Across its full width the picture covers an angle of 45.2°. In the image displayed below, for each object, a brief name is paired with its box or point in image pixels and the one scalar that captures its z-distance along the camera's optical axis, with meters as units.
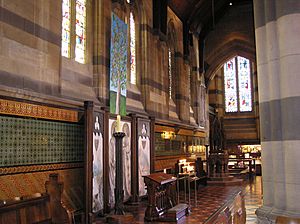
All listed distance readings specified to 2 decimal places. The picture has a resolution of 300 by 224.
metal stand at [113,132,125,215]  7.95
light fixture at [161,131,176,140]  15.33
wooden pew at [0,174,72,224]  5.07
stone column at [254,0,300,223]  3.15
